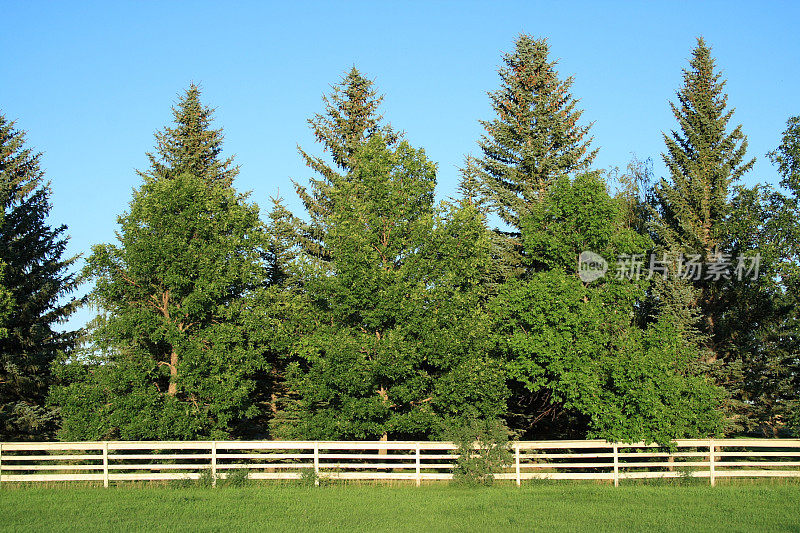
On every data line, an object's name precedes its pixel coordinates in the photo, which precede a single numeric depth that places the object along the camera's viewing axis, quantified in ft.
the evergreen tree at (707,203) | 97.14
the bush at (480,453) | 61.46
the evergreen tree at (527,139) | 99.09
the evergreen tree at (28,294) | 89.04
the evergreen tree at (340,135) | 104.32
